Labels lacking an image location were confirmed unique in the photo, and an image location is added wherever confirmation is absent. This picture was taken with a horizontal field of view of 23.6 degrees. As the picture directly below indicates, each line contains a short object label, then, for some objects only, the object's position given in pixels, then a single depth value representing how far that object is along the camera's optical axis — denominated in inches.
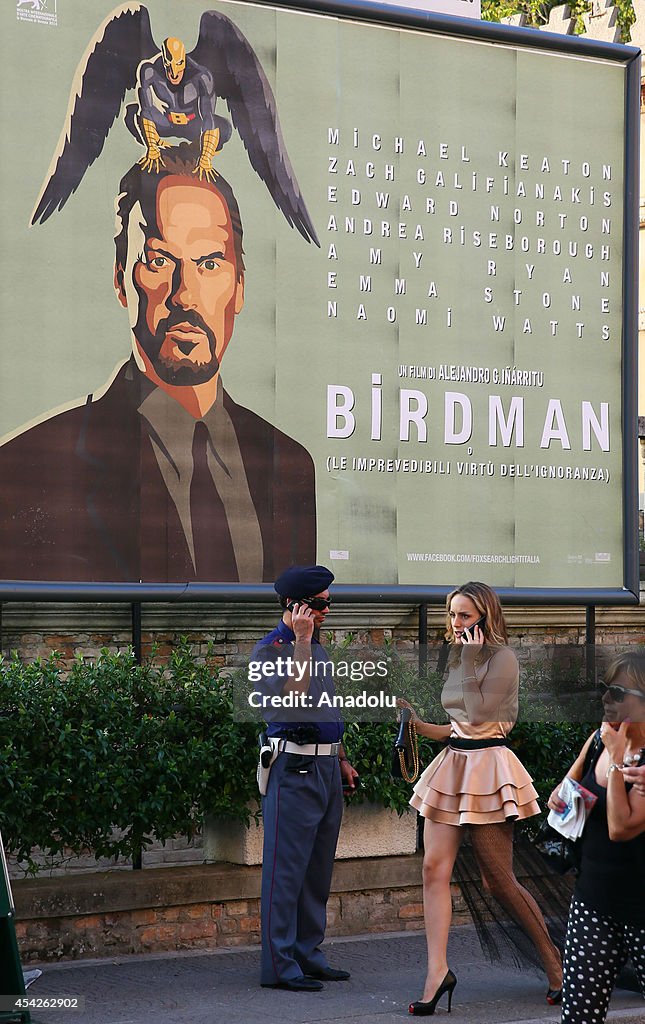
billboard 391.5
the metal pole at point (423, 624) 434.0
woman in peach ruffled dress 282.8
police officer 293.4
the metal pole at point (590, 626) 477.4
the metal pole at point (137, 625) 398.9
